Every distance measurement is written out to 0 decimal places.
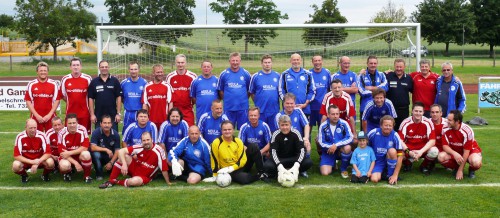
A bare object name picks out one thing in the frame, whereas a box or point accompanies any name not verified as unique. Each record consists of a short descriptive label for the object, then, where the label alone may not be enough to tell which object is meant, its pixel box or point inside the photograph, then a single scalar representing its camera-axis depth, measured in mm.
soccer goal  9469
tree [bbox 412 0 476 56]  38531
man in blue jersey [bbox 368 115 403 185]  5695
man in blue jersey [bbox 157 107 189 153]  6223
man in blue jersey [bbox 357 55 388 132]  6934
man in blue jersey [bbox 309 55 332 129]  7157
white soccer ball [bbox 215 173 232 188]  5496
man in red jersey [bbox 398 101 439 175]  6000
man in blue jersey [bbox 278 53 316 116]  6895
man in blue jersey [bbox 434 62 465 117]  6871
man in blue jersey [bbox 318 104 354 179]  6098
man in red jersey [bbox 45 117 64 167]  6043
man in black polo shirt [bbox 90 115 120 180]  5949
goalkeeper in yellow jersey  5672
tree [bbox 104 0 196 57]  31125
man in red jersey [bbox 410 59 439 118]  7031
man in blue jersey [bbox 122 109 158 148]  6133
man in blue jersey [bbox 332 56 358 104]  7108
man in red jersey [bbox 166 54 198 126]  7176
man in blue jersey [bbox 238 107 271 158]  6191
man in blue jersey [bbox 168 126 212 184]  5801
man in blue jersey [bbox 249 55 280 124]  6852
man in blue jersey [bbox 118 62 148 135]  6973
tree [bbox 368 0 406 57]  39184
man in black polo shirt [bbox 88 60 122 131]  6777
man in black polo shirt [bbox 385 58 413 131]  6988
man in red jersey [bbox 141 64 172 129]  6793
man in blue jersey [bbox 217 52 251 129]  6914
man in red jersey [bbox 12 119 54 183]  5727
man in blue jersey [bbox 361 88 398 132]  6562
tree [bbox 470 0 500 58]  40438
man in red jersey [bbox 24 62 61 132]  6797
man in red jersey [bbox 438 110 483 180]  5785
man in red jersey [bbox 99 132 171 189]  5624
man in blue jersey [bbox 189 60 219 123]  6949
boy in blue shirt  5699
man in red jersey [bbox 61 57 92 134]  6828
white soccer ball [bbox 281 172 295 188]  5438
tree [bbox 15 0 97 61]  28391
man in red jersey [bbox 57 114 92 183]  5789
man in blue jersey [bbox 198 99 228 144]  6402
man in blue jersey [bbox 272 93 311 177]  6195
